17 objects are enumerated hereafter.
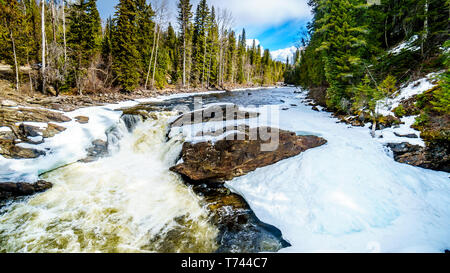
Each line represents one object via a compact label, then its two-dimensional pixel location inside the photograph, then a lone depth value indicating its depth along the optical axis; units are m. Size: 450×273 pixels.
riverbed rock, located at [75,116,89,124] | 8.40
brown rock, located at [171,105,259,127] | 8.62
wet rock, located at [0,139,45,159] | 5.96
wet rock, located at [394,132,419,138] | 6.08
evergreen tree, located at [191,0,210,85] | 30.97
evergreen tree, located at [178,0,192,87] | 27.16
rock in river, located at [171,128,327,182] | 6.35
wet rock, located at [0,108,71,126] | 6.80
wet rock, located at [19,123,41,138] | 6.59
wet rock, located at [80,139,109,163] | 6.90
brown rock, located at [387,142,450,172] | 5.11
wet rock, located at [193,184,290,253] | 3.96
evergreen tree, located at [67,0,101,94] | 15.60
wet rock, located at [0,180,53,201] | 5.01
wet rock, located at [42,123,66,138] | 6.98
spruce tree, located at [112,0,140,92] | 18.94
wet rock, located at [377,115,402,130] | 7.18
